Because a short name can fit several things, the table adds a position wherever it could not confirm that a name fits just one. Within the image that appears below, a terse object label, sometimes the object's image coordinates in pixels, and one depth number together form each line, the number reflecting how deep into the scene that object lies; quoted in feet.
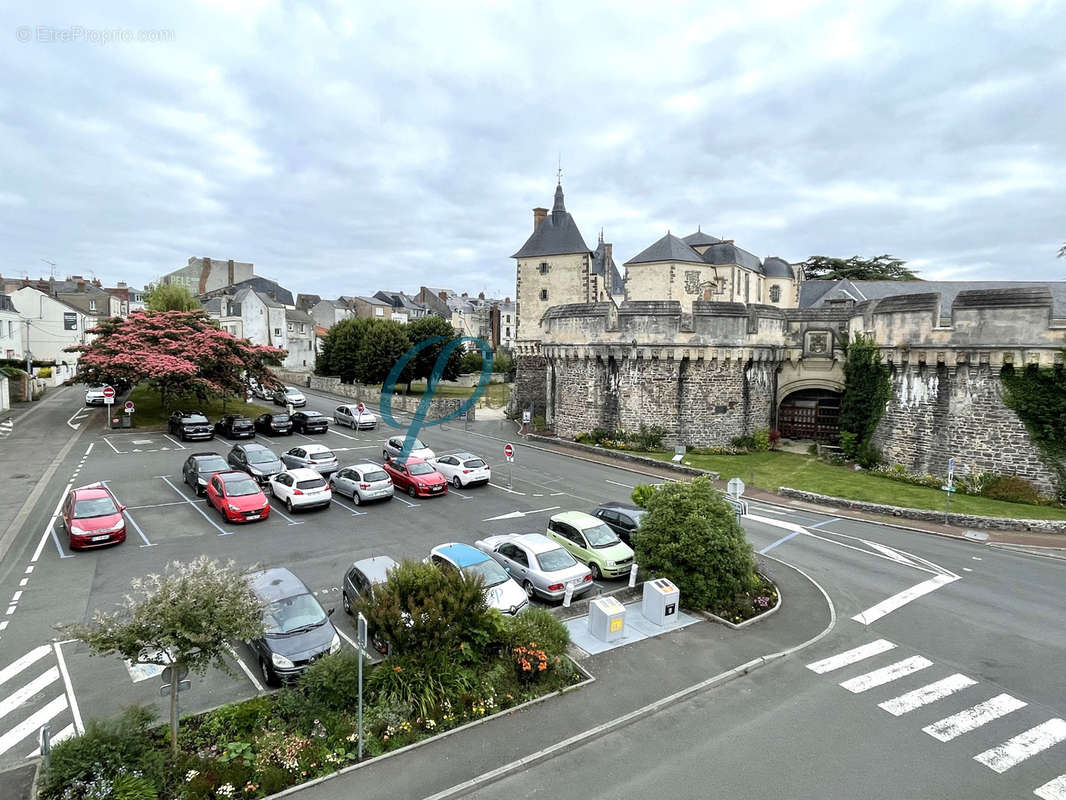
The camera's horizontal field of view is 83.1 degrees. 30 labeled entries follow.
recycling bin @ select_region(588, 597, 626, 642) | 40.47
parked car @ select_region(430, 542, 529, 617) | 42.75
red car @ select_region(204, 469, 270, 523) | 63.67
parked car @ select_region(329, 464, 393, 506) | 71.67
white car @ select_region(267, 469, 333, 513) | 67.87
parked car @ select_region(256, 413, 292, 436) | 116.47
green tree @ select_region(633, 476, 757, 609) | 45.24
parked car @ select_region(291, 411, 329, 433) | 120.47
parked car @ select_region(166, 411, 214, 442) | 107.04
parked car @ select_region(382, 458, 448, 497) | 76.48
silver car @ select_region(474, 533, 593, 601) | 46.42
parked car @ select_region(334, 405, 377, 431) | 128.57
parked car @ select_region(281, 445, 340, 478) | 83.15
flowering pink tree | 111.04
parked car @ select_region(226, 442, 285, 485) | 77.05
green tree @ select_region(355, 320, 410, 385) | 185.37
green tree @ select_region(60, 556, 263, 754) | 25.88
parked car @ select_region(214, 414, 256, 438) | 110.01
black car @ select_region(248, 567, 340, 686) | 34.40
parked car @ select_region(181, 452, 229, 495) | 73.92
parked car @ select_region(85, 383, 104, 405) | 140.79
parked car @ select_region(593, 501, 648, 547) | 57.82
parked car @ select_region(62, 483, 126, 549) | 54.29
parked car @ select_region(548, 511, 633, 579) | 51.90
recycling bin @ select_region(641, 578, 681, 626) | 42.83
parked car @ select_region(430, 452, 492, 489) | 81.66
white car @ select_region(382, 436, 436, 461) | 91.35
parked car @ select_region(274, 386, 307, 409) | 147.33
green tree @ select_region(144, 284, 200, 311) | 154.61
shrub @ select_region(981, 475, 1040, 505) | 77.66
